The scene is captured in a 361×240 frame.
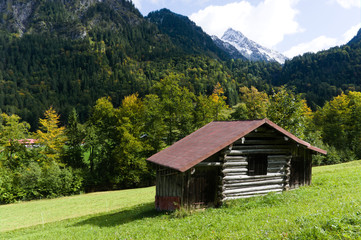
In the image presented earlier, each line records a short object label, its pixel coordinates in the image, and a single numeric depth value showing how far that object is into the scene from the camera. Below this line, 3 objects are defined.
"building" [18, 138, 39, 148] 43.00
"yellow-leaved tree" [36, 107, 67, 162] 43.16
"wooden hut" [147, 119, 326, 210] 14.41
